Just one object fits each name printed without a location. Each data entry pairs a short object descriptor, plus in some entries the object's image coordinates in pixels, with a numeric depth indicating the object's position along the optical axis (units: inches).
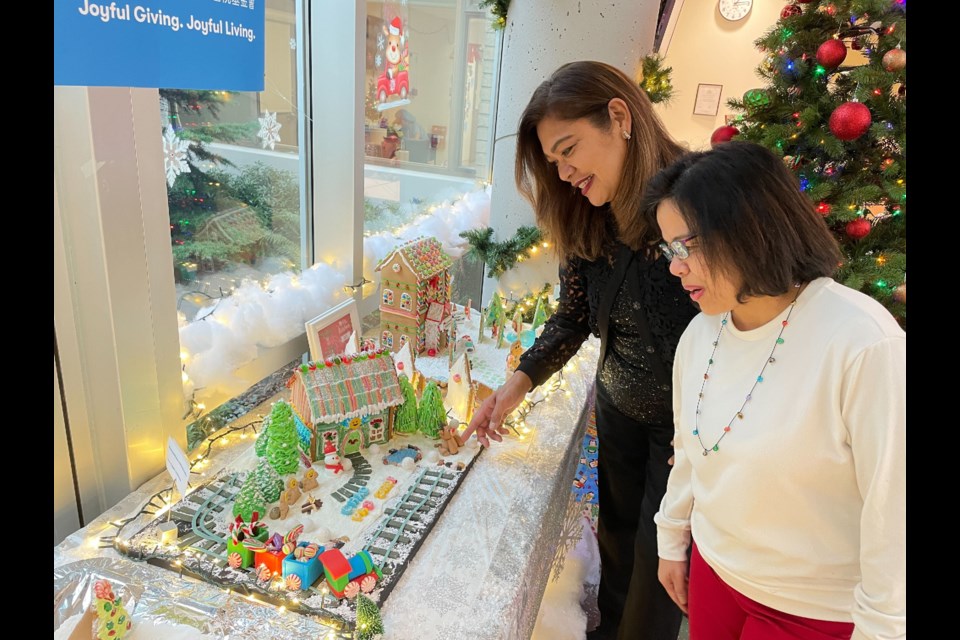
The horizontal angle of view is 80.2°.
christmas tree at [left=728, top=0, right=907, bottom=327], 76.0
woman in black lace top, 49.0
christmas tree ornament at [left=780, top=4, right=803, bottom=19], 85.7
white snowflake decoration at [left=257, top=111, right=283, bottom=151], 69.9
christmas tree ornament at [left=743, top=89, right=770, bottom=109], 87.0
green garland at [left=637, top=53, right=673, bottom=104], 109.1
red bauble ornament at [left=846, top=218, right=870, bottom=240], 82.1
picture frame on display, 65.2
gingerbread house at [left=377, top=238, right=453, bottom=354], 75.2
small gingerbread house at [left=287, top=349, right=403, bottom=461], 55.4
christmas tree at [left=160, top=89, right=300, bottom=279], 57.1
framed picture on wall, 221.8
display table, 39.6
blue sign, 34.4
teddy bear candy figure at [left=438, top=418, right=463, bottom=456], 59.9
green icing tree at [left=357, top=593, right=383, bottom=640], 38.1
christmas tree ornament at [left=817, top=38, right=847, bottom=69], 78.7
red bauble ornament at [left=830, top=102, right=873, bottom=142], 75.5
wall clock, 210.7
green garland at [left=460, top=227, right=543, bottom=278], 114.9
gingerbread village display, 42.3
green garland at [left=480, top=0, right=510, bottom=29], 108.7
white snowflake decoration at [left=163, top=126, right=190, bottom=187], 55.1
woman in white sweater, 29.6
